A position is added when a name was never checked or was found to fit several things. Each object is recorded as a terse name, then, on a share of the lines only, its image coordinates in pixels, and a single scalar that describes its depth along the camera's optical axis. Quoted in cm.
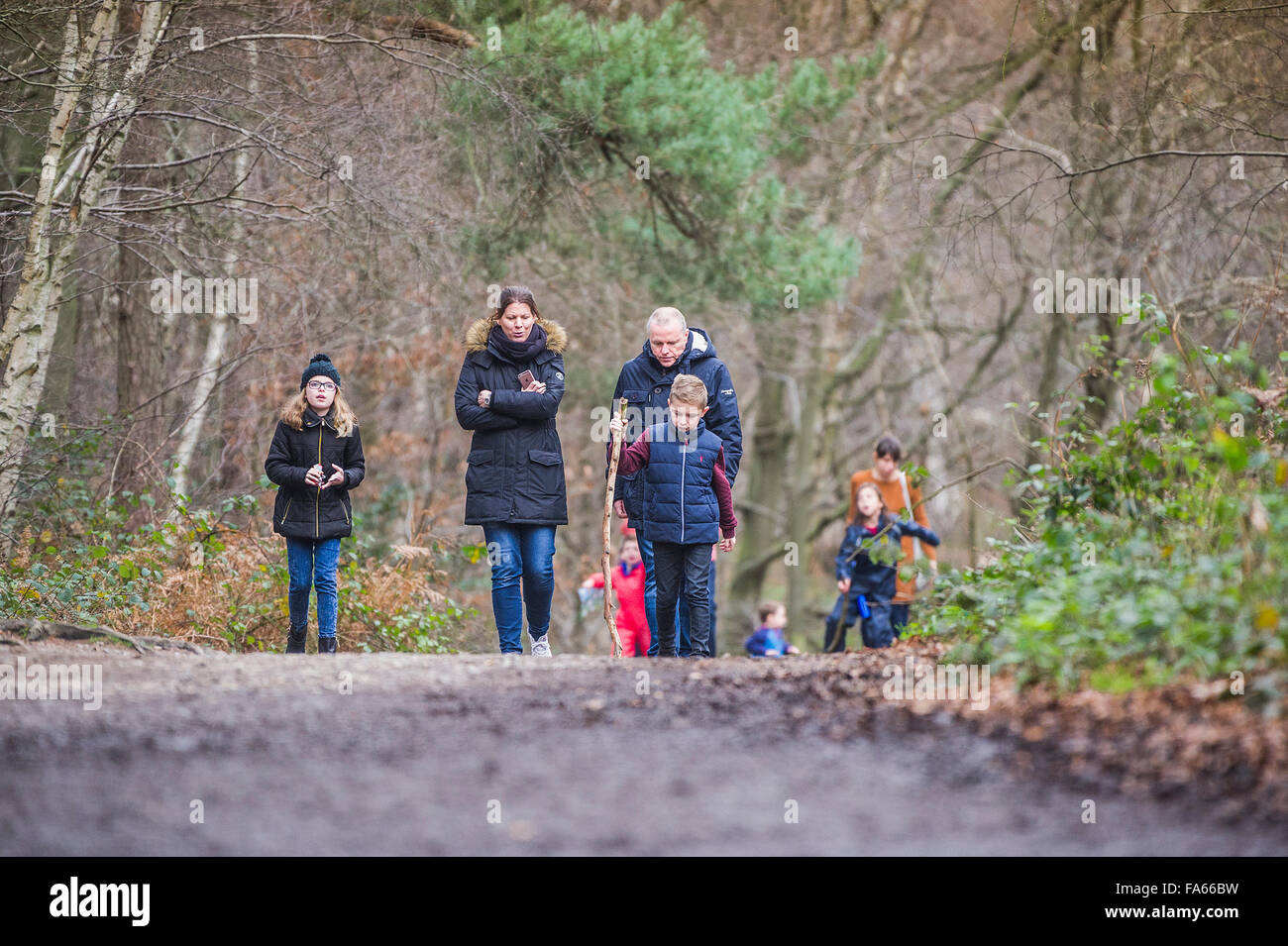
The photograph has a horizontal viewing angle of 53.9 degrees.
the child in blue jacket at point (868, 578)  1041
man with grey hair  797
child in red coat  1046
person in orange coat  1046
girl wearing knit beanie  820
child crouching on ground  1162
